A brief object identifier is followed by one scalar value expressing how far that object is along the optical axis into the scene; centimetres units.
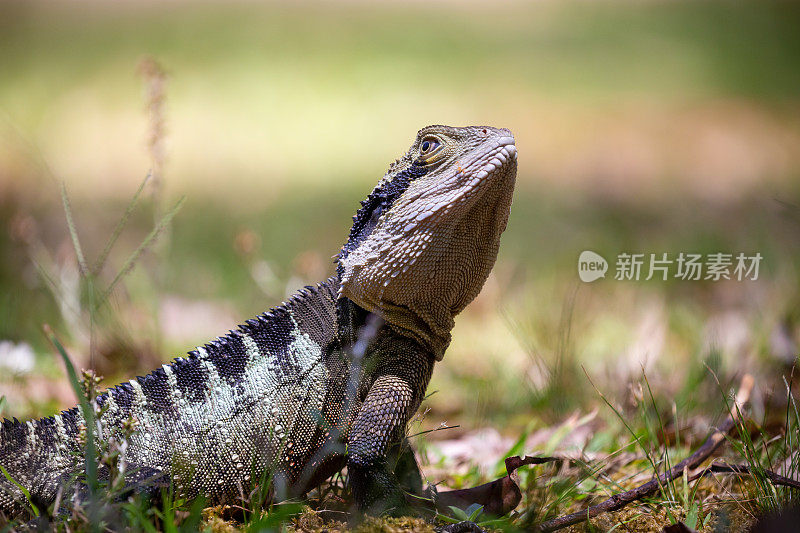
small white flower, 856
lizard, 549
